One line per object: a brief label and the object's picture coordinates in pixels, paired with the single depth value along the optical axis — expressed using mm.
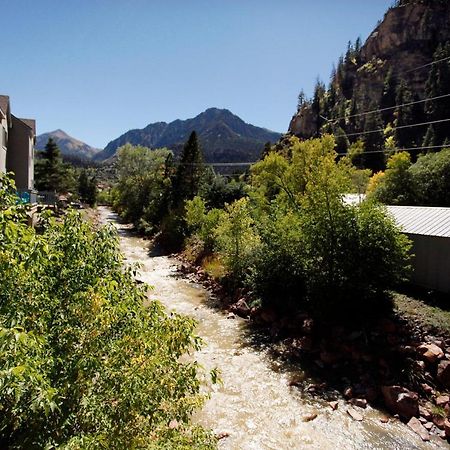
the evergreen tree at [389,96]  99000
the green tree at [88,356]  4163
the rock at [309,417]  10291
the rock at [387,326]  13484
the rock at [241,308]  18270
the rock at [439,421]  9820
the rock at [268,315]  16969
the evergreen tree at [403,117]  82425
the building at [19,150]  32750
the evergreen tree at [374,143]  71962
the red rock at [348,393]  11406
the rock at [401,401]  10312
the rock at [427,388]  11045
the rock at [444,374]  11172
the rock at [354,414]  10320
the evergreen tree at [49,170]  47094
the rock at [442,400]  10516
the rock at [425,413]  10148
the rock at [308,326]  15242
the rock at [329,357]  13398
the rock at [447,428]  9477
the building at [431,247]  15141
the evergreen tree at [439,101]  71500
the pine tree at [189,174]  42000
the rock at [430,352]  11797
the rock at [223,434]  9367
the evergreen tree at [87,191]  82938
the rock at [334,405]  10828
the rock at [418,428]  9481
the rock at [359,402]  10907
